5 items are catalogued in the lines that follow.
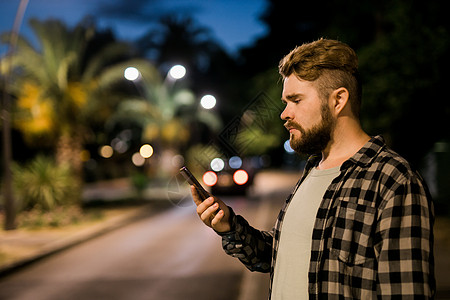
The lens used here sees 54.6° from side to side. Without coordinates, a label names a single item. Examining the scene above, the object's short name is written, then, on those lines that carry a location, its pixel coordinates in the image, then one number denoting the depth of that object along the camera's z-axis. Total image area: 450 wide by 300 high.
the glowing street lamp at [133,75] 6.72
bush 14.17
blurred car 19.30
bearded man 1.32
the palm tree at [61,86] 15.38
